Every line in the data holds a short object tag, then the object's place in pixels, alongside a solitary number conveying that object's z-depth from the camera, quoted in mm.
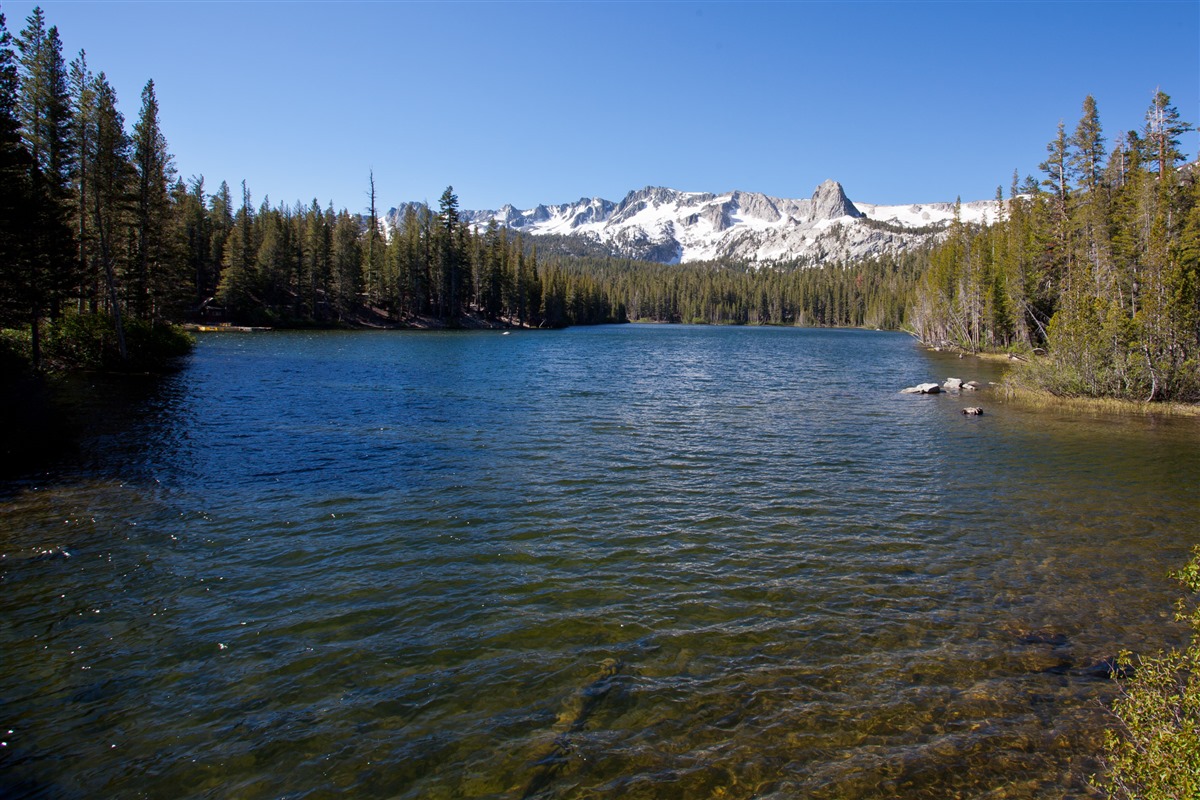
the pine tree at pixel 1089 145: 53812
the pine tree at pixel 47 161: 32094
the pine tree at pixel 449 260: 113188
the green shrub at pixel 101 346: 36062
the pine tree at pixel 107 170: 38188
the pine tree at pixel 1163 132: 44906
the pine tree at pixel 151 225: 47281
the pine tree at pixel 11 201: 27516
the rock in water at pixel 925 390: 37969
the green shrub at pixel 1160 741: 4551
